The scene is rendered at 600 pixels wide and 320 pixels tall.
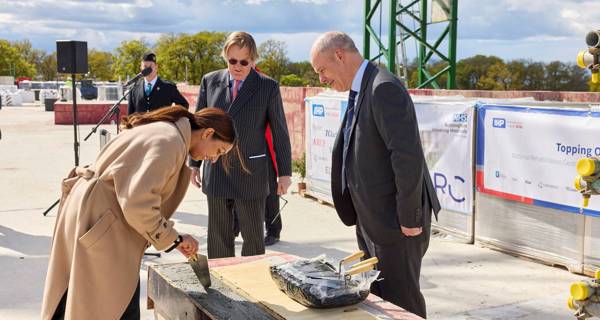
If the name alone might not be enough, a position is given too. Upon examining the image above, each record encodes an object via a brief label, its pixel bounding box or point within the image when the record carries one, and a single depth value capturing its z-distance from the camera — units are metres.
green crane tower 15.92
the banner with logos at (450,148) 7.07
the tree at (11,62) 80.06
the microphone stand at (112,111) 7.62
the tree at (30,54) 89.88
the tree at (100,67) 85.34
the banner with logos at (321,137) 9.02
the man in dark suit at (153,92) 7.41
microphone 7.20
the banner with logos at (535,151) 5.85
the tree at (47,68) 89.44
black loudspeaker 8.95
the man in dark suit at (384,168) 3.39
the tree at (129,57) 64.43
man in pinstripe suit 4.84
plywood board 2.92
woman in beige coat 2.77
